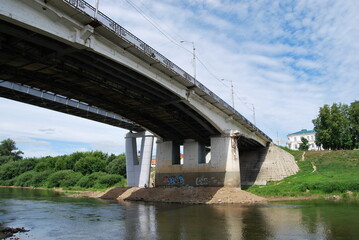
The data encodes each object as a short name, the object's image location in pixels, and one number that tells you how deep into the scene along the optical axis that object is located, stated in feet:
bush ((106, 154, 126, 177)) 284.00
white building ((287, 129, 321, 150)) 475.31
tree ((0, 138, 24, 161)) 461.78
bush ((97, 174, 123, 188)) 246.06
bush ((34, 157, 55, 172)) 347.42
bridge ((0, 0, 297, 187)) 62.85
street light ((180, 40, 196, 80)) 115.35
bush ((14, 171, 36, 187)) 312.66
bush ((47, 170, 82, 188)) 272.92
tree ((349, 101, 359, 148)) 254.88
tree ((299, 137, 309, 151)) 325.13
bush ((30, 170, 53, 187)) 304.28
